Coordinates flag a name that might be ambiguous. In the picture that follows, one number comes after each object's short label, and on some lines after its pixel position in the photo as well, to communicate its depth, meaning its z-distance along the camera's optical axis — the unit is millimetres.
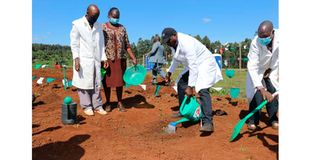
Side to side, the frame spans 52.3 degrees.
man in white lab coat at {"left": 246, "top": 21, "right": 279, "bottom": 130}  4328
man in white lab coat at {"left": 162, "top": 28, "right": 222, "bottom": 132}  4602
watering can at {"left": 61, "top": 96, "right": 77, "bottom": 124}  4991
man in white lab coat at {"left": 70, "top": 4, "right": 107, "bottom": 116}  5410
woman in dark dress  5742
